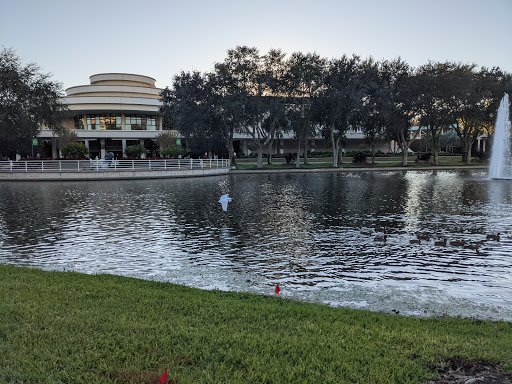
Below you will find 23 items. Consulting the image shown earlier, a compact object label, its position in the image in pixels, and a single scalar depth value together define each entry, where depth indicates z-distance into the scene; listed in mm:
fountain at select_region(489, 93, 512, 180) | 40516
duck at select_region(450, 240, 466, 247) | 11203
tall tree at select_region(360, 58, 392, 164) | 52188
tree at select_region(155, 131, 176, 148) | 72500
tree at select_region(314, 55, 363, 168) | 49938
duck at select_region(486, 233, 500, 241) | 11794
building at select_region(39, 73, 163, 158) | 82250
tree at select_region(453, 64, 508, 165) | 52375
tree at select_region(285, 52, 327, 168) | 49469
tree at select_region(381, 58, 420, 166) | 53688
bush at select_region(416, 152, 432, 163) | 64375
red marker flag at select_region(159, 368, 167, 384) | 3779
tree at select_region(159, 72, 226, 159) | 47969
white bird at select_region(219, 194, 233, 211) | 18514
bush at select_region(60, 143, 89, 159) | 49969
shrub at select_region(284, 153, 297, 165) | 60656
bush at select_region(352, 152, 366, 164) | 61500
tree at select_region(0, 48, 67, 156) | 41156
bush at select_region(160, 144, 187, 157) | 54844
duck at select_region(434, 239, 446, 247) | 11317
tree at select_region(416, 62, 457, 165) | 52281
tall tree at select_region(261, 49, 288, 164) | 48338
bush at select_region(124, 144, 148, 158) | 60969
